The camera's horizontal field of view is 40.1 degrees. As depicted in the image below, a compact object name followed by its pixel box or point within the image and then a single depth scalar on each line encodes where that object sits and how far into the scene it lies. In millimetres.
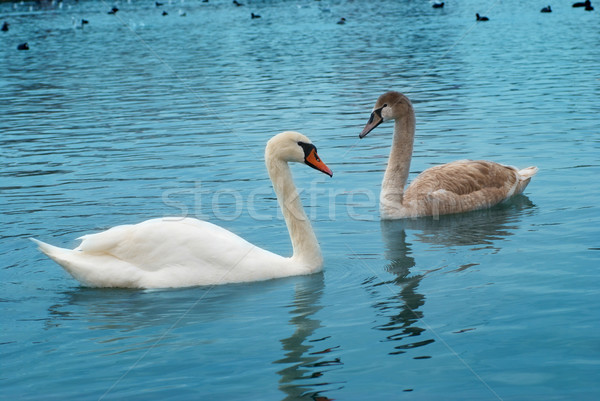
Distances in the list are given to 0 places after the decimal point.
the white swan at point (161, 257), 7543
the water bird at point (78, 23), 55812
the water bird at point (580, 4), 47656
